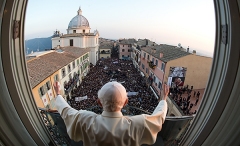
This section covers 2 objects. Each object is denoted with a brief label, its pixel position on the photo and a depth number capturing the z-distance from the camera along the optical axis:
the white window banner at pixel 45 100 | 10.06
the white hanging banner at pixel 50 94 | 10.93
